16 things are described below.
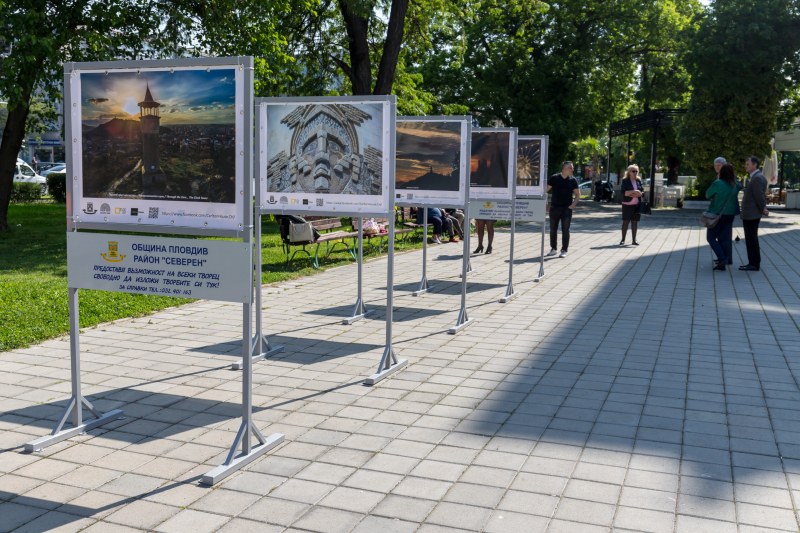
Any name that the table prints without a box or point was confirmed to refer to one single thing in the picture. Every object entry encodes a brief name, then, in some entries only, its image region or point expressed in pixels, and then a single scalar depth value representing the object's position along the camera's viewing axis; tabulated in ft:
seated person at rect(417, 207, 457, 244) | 60.29
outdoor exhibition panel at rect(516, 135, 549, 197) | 45.32
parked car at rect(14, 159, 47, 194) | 140.95
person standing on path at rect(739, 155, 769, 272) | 44.96
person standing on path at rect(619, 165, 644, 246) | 58.54
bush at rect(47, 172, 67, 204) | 104.27
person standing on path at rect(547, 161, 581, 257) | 52.60
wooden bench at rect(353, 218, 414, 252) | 51.89
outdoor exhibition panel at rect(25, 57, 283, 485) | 15.07
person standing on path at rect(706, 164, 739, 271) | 45.16
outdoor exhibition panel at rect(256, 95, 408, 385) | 22.72
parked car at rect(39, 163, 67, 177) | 172.59
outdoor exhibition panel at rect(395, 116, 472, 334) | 29.37
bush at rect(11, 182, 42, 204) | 105.60
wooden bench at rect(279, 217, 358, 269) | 45.21
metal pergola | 108.88
